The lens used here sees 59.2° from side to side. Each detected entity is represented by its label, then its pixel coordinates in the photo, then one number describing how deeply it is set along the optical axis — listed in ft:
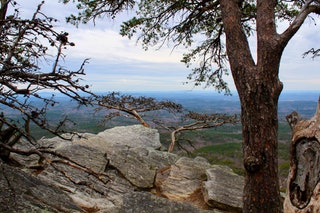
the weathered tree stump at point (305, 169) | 11.82
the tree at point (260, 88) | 15.24
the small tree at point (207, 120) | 48.14
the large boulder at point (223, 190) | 26.11
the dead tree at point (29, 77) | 9.23
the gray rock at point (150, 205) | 18.74
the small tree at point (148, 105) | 41.86
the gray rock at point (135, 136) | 44.22
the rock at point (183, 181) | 28.58
